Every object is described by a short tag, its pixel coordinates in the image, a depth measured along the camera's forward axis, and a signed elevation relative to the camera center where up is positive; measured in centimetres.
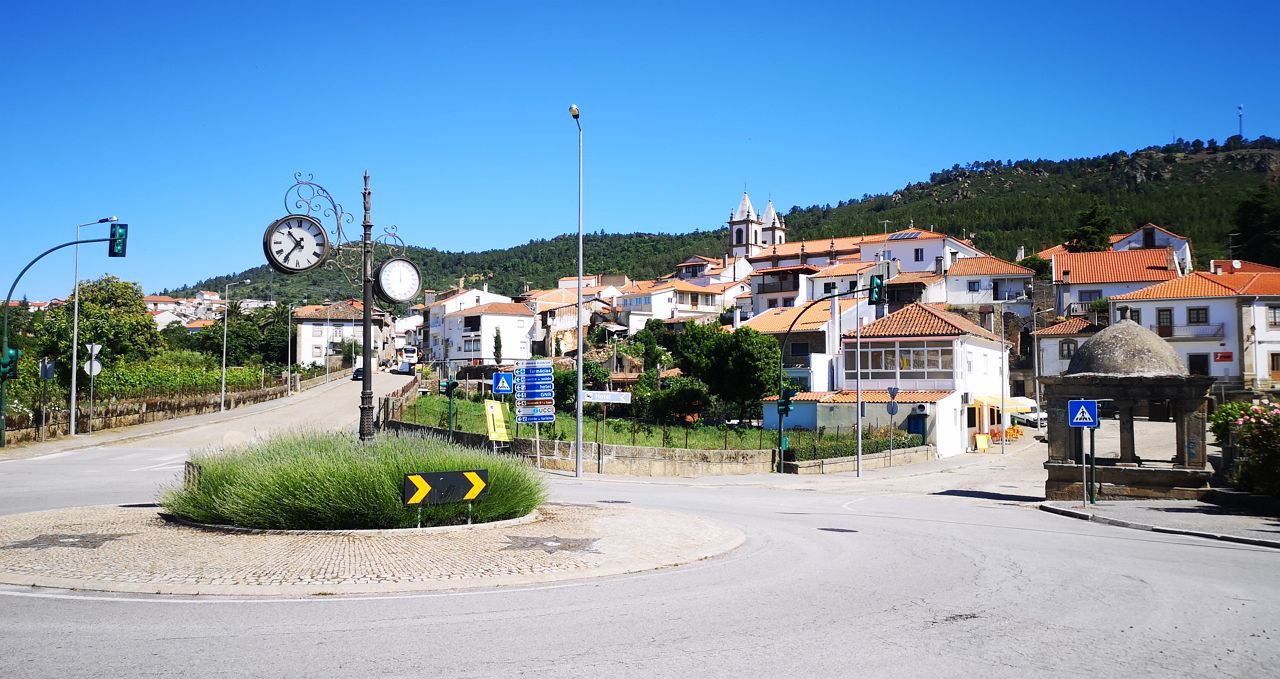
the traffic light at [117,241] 2684 +421
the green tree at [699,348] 5403 +195
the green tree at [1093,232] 9925 +1617
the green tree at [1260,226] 8919 +1550
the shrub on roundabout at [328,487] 1232 -149
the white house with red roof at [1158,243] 8944 +1378
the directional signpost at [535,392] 2823 -38
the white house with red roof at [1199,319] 5997 +398
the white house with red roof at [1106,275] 7575 +880
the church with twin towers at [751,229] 14450 +2443
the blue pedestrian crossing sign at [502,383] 2938 -10
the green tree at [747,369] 5291 +61
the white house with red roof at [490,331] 9869 +549
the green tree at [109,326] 4797 +332
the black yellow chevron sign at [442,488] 1220 -149
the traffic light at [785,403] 3228 -87
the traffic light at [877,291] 2706 +267
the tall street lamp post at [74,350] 3719 +133
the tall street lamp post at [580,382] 2659 -7
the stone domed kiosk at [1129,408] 2225 -78
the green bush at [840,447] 3562 -290
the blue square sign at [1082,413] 2028 -81
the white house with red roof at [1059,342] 6806 +270
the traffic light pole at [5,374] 3078 +29
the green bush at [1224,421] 2234 -111
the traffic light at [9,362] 3074 +70
